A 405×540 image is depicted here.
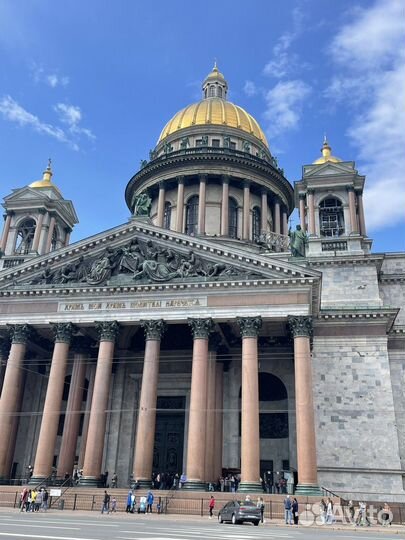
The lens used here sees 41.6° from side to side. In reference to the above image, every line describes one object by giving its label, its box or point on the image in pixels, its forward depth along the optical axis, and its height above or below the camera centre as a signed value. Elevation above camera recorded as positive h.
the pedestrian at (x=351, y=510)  23.25 -0.66
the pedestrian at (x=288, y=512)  21.44 -0.77
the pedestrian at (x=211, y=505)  23.22 -0.68
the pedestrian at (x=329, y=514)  21.83 -0.81
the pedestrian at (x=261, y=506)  21.26 -0.59
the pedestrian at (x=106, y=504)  23.09 -0.82
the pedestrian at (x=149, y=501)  23.62 -0.66
